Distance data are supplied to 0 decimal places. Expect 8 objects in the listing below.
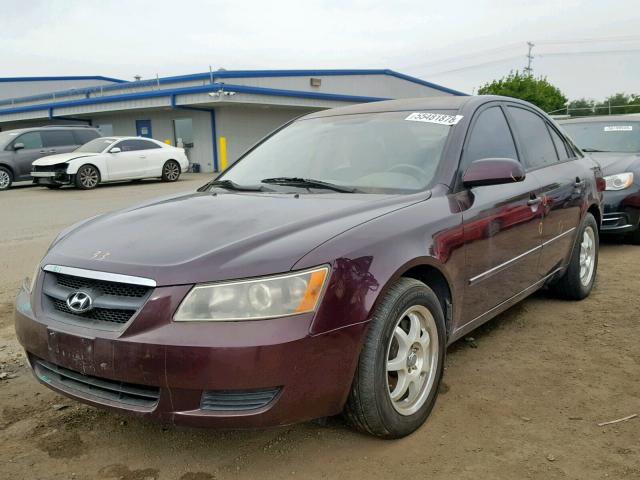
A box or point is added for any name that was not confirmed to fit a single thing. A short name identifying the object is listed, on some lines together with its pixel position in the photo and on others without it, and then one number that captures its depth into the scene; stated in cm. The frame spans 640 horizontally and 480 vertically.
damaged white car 1489
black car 658
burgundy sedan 215
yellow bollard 2323
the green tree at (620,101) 3931
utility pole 7691
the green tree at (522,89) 5447
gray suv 1612
